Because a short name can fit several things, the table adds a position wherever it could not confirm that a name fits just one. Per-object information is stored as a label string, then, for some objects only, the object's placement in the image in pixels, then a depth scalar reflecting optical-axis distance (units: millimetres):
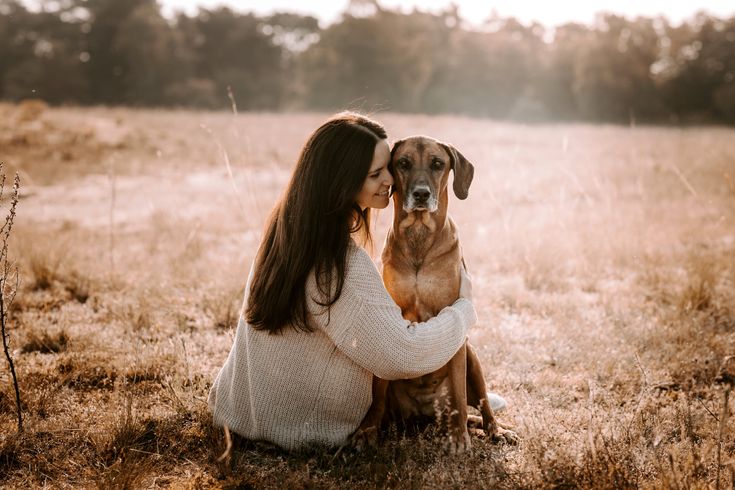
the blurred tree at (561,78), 34812
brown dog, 3080
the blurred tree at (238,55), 38406
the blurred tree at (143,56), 33406
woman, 2699
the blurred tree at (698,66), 30812
